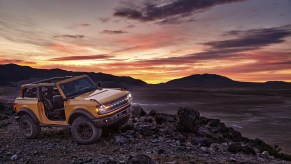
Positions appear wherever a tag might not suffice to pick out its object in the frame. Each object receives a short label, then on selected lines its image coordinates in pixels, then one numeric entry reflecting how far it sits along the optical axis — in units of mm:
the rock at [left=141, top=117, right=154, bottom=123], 11496
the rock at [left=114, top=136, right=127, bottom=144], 8358
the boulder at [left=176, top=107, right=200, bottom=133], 10323
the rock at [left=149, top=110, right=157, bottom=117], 13107
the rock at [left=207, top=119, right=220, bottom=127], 14587
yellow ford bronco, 8156
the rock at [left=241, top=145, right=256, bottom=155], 8723
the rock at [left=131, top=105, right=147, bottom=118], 12702
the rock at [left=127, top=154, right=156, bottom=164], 6235
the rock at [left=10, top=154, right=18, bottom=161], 8084
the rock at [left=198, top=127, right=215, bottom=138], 10709
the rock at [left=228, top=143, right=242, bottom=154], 8542
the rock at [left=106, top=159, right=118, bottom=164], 6750
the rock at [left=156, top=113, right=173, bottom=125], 11430
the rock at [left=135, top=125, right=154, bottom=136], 9228
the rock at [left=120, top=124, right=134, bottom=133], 9445
